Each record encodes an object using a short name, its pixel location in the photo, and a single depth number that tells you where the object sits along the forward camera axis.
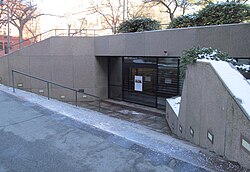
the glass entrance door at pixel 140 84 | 12.57
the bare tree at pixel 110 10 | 21.73
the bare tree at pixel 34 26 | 33.47
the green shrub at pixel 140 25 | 11.55
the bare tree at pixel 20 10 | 20.82
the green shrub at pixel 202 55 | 5.23
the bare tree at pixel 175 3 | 17.42
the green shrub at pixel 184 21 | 9.62
